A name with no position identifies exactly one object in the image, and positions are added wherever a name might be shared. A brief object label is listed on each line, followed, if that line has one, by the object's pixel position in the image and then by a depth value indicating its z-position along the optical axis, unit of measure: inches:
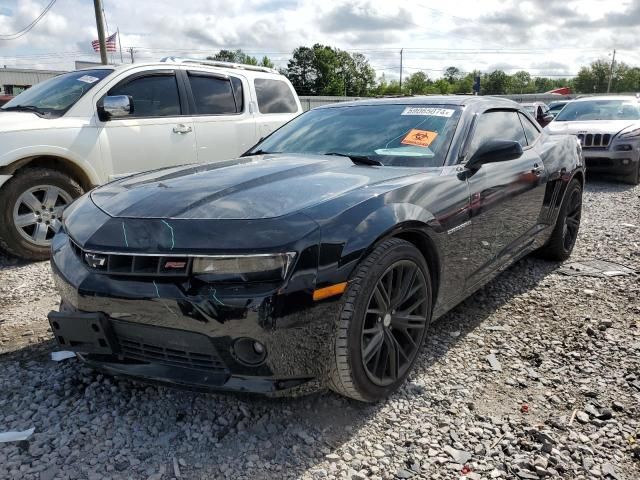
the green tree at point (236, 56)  3250.2
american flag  824.9
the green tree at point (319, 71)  3307.1
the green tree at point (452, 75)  4608.8
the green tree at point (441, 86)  3779.0
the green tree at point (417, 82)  4034.9
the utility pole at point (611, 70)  4128.9
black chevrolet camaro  77.5
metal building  1403.8
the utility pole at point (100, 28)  717.7
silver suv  342.6
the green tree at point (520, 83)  4636.3
